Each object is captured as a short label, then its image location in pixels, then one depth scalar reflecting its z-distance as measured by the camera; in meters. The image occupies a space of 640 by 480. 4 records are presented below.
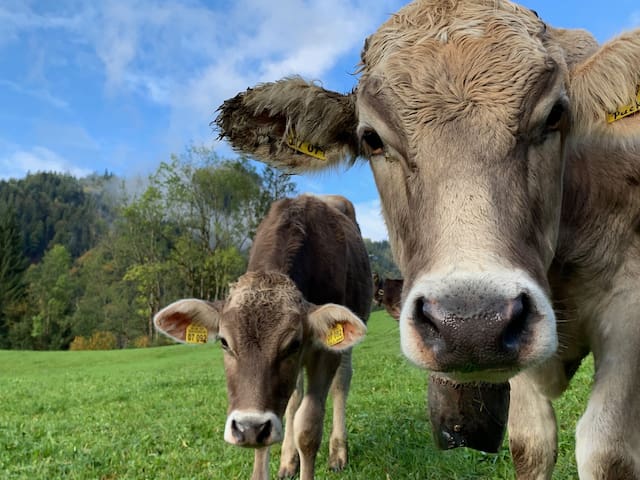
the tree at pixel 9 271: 62.79
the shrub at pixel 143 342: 53.66
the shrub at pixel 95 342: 57.12
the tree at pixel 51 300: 60.75
